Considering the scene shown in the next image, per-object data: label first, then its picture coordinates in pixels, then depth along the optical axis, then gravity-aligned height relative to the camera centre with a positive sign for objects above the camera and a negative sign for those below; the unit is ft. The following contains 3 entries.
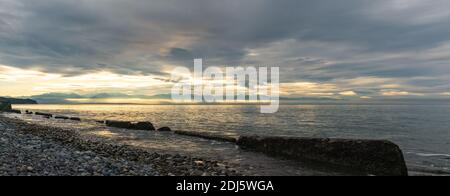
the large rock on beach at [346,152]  52.34 -10.96
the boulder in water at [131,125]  129.59 -10.60
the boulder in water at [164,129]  124.67 -11.65
